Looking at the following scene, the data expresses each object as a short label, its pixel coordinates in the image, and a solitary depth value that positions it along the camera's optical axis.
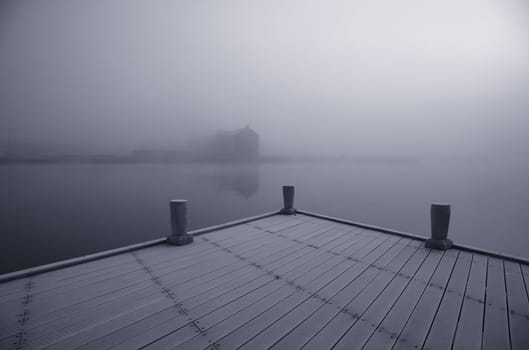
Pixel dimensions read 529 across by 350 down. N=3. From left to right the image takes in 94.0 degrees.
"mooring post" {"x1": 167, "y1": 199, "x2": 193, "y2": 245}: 5.50
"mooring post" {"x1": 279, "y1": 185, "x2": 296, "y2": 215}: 8.40
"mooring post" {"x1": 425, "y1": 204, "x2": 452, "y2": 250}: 5.24
